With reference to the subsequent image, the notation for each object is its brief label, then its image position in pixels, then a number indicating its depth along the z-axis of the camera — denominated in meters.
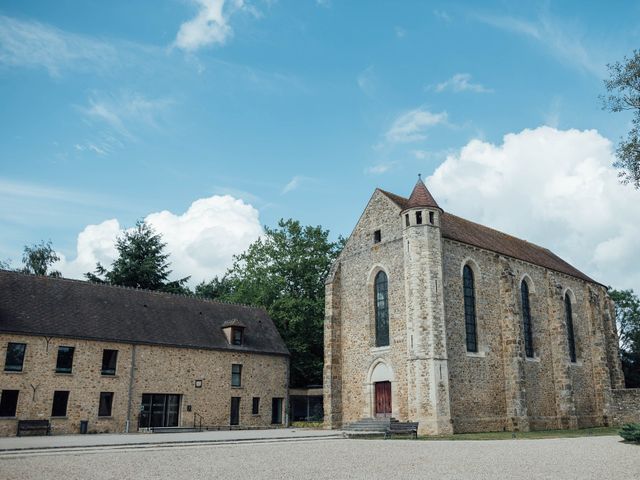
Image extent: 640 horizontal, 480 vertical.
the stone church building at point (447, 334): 25.58
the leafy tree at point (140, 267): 43.78
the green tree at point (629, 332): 46.06
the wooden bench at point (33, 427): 23.28
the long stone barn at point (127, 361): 24.45
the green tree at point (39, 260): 45.66
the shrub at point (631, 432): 18.17
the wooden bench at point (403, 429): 22.06
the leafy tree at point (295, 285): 38.56
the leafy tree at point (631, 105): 18.02
